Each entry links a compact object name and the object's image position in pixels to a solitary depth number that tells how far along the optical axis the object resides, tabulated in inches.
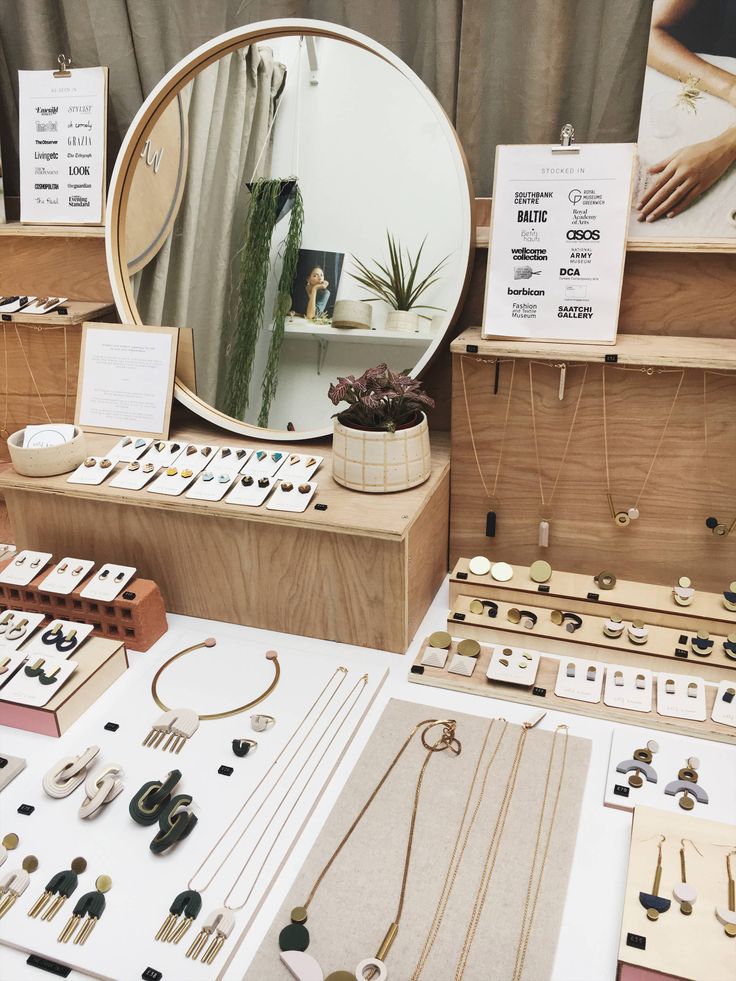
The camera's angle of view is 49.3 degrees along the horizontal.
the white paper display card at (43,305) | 77.8
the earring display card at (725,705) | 53.2
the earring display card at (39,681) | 54.9
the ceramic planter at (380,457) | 61.1
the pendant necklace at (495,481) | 64.1
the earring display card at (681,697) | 53.9
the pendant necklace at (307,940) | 38.6
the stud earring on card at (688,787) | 47.4
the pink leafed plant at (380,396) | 61.0
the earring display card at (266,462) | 67.5
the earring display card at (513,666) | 57.1
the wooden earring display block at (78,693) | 54.7
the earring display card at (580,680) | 56.1
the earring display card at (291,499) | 61.7
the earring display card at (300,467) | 66.1
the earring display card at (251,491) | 62.9
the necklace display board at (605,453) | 59.7
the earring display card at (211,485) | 64.0
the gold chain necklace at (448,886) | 39.6
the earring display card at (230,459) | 67.8
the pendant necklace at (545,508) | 63.9
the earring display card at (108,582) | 62.7
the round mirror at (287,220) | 66.4
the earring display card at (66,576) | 63.8
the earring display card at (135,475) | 66.0
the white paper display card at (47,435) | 69.5
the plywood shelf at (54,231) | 78.0
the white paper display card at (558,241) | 59.7
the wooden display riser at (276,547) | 60.3
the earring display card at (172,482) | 64.9
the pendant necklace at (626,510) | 62.1
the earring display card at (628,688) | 55.0
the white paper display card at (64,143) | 76.7
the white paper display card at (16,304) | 78.9
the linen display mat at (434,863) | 39.8
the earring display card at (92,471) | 67.1
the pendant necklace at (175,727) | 53.7
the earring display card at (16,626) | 60.2
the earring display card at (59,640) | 59.4
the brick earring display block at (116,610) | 63.1
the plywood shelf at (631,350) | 57.2
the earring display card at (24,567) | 64.9
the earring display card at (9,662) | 56.9
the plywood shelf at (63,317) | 76.1
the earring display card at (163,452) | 69.6
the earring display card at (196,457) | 68.4
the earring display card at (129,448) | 70.6
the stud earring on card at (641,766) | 49.1
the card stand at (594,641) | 57.8
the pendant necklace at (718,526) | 61.3
